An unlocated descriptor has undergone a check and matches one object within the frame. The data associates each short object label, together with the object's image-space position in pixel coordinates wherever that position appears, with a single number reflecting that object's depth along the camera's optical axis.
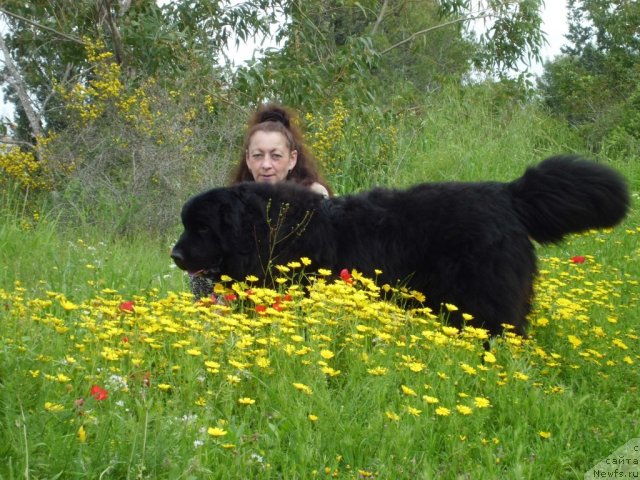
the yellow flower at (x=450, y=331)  6.87
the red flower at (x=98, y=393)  4.89
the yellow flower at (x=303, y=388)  5.45
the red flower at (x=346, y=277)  7.93
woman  11.60
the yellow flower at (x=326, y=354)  6.03
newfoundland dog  8.90
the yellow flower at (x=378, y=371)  6.05
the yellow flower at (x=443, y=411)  5.48
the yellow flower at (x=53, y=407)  4.62
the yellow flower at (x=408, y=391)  5.50
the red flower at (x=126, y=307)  6.81
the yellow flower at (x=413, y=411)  5.42
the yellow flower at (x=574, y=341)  7.77
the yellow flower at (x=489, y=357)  6.34
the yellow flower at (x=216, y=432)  4.63
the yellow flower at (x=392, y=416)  5.32
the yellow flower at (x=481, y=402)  5.71
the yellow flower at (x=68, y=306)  5.92
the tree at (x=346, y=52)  19.10
